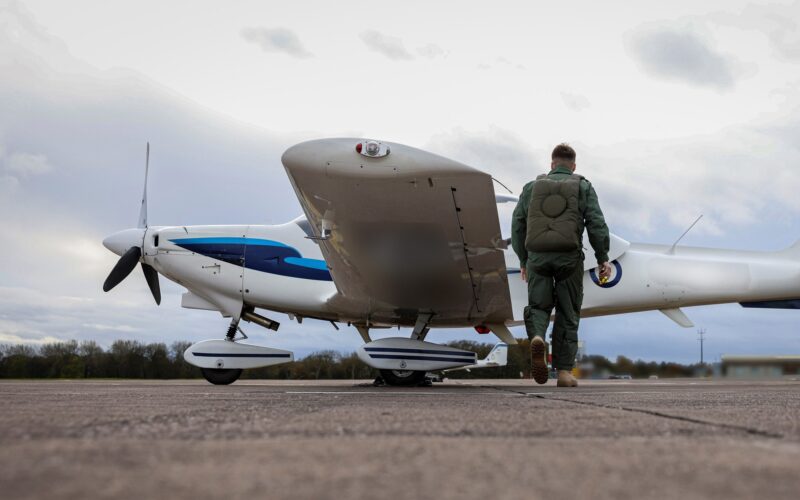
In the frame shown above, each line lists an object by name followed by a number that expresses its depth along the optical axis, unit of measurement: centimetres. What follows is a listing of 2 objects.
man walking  514
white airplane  575
